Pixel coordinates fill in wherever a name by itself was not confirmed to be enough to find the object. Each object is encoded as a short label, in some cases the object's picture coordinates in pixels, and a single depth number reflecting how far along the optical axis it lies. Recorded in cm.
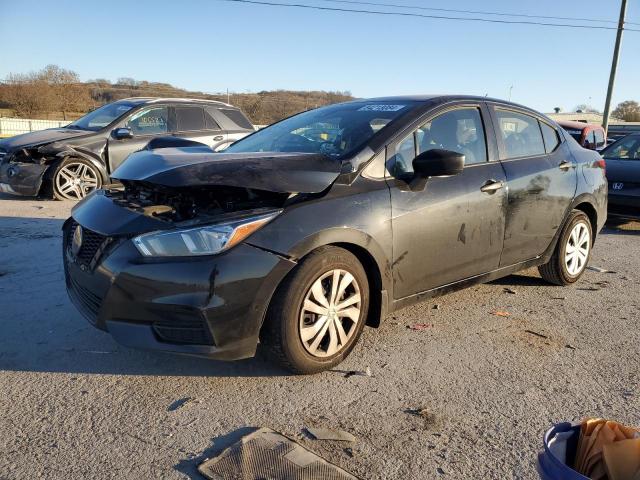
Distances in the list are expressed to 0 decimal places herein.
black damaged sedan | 290
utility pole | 2017
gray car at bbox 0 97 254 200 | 861
